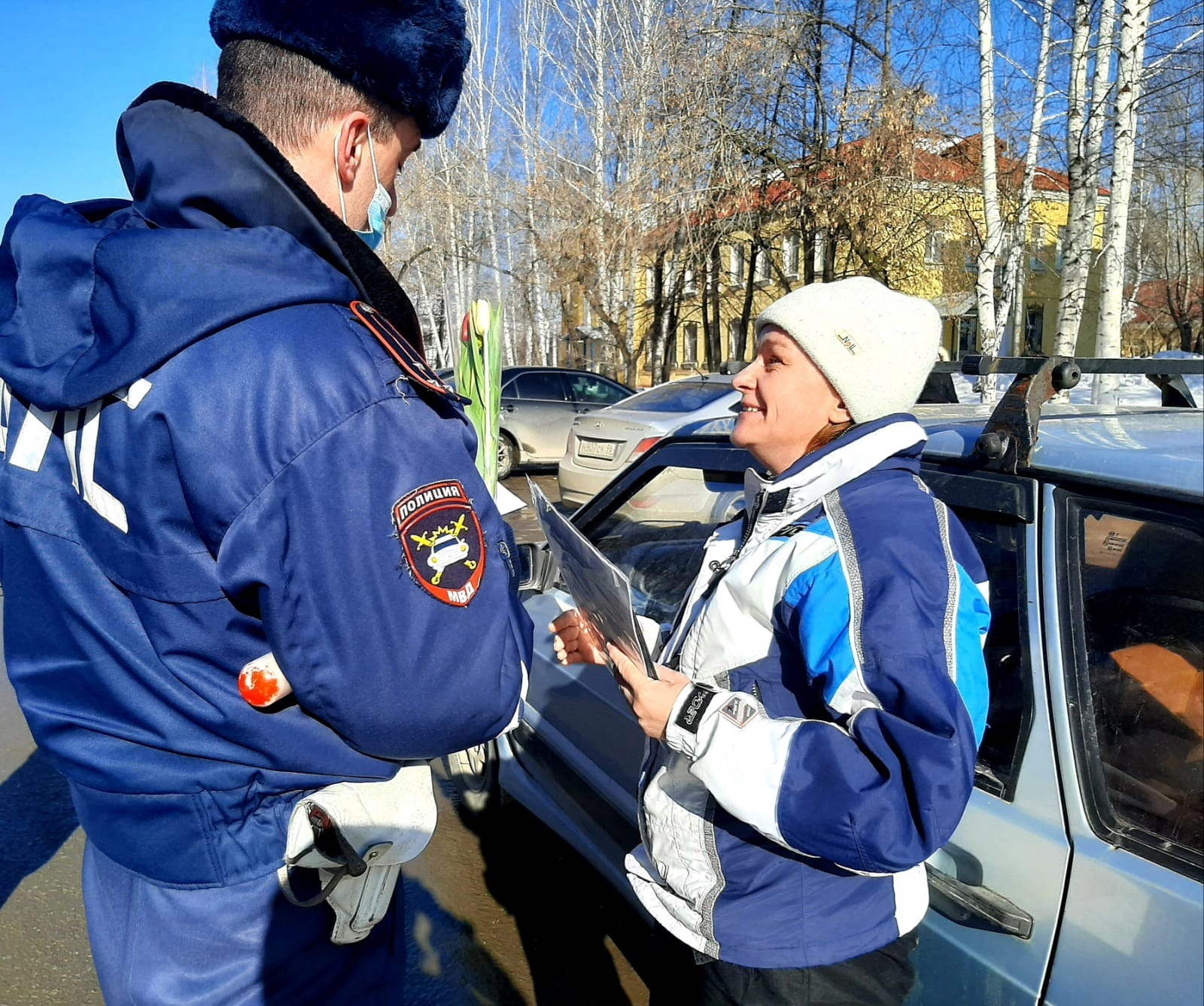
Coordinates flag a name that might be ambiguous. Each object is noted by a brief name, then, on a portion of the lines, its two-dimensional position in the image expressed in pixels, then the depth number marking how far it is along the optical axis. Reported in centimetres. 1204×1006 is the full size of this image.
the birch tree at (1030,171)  1202
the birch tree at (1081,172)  1079
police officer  101
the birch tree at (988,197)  1164
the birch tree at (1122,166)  975
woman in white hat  118
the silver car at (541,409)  1186
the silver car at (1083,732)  136
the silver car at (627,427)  805
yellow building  1402
